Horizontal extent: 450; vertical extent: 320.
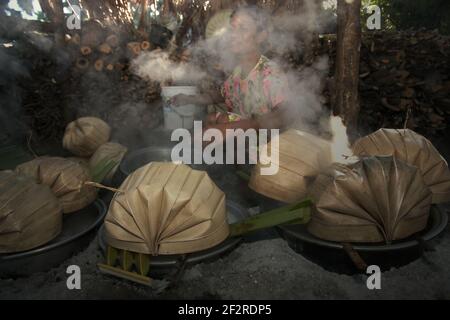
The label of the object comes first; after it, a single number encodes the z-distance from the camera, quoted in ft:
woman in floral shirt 11.34
